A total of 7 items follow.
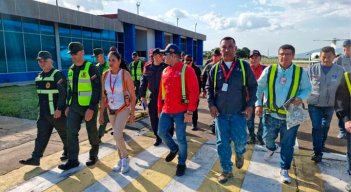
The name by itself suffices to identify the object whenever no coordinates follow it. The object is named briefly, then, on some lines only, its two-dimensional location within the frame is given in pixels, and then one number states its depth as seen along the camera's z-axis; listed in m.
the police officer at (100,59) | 6.72
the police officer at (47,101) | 4.91
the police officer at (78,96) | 4.75
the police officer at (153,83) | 6.00
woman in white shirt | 4.72
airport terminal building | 19.19
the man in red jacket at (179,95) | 4.45
